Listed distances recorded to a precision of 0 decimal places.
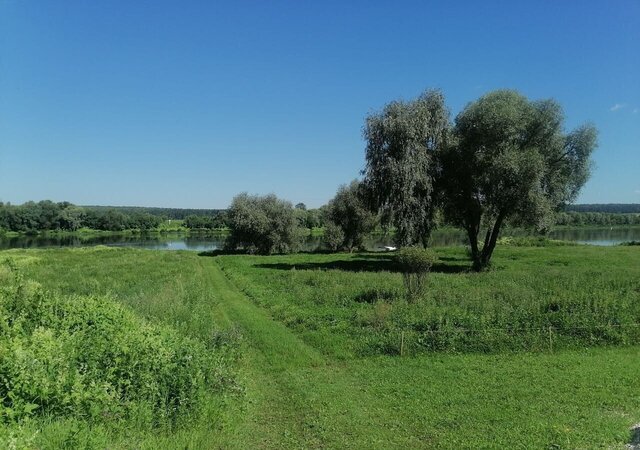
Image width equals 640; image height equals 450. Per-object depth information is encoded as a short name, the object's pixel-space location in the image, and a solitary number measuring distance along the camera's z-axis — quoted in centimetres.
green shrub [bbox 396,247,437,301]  2208
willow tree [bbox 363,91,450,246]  3669
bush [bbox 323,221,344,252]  6956
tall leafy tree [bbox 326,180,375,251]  6719
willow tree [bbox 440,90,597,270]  3362
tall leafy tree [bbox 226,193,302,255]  6875
